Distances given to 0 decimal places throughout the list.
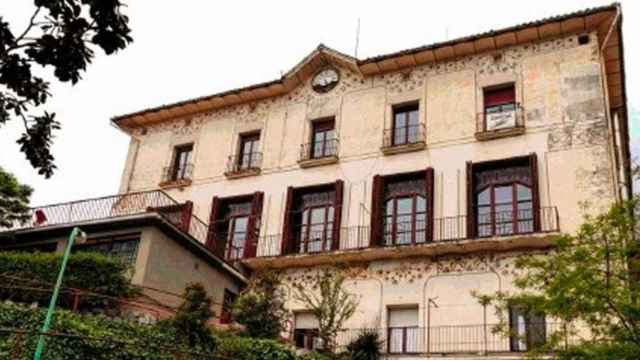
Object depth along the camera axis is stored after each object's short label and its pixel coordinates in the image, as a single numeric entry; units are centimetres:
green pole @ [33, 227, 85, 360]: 1325
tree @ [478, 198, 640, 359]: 1216
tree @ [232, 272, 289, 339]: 1905
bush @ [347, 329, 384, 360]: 1923
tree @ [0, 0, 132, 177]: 428
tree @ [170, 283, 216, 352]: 1644
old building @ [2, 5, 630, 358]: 2006
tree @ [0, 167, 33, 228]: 2325
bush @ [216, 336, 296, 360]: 1694
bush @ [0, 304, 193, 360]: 1362
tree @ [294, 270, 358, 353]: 1977
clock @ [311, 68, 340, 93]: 2612
